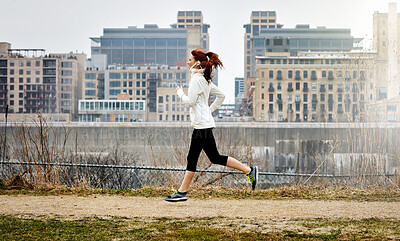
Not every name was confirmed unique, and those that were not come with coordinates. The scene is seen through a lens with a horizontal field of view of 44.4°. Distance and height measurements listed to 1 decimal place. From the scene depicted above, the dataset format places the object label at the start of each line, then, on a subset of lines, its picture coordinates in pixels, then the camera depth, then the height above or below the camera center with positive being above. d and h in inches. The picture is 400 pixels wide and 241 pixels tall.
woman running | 244.7 +5.4
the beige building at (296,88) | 3727.9 +302.4
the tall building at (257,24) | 6968.5 +1468.7
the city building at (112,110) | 3848.4 +127.4
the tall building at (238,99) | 6593.5 +392.9
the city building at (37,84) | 4616.1 +400.2
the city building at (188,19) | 7273.6 +1608.9
